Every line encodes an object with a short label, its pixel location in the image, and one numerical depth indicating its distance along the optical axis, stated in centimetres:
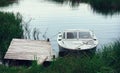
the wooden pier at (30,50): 1098
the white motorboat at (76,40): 1268
